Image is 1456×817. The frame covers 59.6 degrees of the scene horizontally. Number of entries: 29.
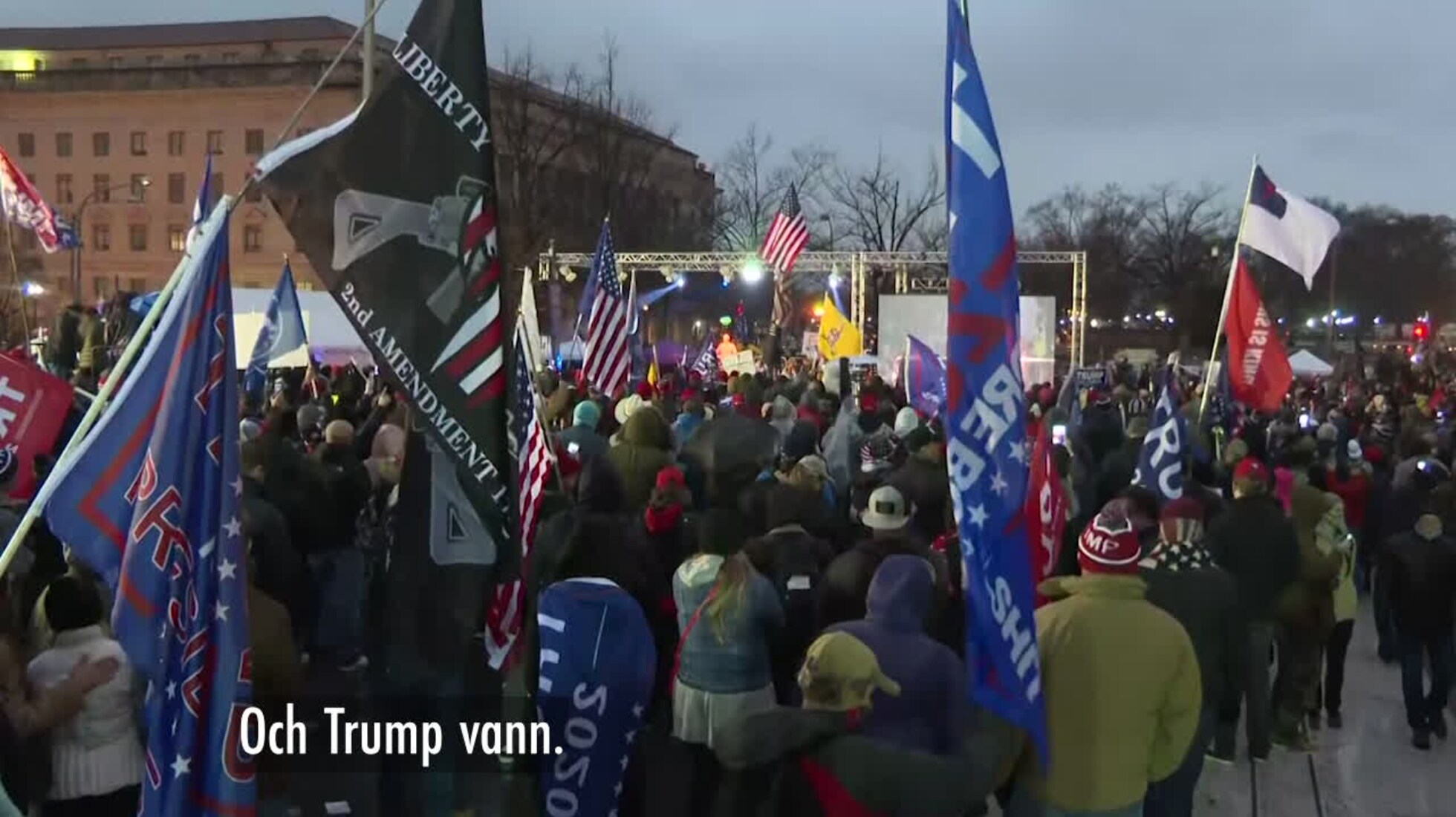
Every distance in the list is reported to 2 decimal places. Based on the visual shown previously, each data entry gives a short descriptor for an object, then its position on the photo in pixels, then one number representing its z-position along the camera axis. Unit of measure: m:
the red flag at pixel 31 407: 5.47
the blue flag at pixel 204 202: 6.97
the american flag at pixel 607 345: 12.88
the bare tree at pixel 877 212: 59.22
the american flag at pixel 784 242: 25.41
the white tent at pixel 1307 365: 25.42
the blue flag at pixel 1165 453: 8.45
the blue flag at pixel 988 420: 3.96
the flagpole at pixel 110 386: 3.20
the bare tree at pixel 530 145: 43.03
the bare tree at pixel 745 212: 55.69
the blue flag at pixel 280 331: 11.92
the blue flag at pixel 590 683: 5.16
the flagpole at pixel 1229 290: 10.23
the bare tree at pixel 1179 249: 78.88
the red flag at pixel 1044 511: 6.53
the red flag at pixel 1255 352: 11.77
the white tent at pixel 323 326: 22.02
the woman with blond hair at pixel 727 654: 5.32
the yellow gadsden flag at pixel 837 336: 19.56
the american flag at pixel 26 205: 12.05
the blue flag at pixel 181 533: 3.58
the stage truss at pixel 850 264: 28.44
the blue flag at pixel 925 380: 14.94
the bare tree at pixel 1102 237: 82.12
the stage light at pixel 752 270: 28.97
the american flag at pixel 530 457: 6.89
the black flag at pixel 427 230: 3.65
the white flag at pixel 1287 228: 11.55
